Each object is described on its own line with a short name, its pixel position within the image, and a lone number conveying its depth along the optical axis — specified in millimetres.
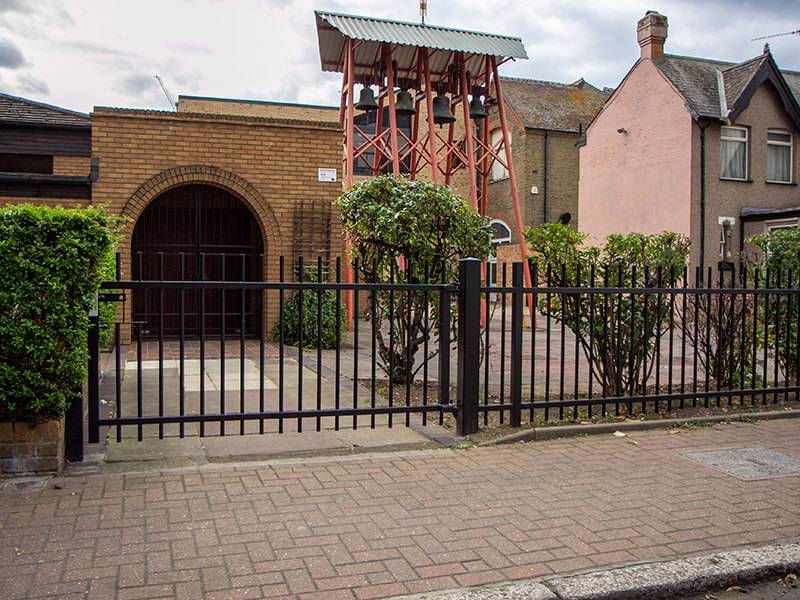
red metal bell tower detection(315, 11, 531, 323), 16388
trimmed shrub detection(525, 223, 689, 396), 7469
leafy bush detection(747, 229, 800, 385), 8047
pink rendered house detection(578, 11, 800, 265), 21984
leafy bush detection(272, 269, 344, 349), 12828
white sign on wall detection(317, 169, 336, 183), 14438
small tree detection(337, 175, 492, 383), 8000
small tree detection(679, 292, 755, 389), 7984
